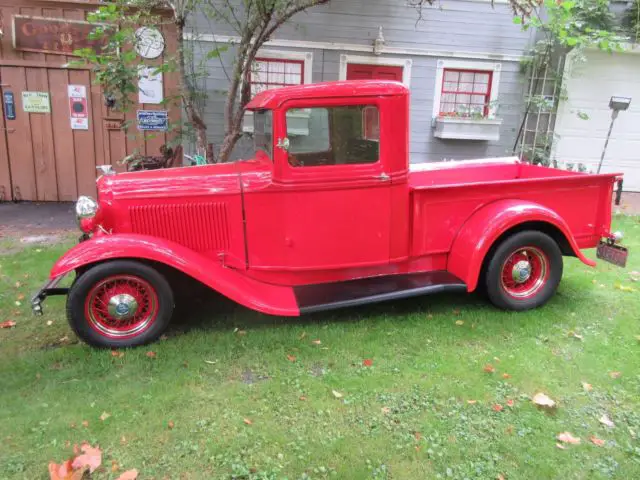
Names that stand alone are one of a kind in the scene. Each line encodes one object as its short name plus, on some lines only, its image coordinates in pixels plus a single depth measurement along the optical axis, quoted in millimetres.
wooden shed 7598
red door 8750
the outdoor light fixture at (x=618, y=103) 7855
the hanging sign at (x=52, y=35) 7551
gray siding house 8422
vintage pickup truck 3592
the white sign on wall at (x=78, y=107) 7926
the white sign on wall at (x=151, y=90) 7965
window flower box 8891
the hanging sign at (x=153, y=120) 8055
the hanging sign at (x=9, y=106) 7801
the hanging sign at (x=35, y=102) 7848
